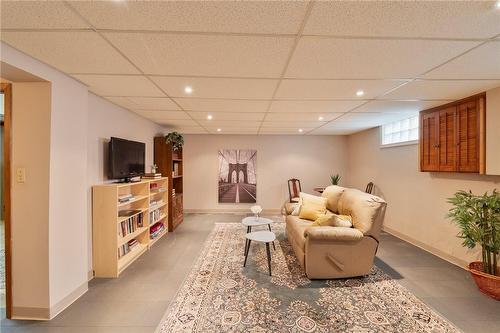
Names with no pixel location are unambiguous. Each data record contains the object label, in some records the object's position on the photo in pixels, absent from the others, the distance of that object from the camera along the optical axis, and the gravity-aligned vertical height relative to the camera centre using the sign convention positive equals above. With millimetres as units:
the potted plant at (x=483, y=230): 2369 -731
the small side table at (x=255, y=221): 3598 -965
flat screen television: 3051 +66
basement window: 4090 +626
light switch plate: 2047 -114
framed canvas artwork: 6617 -383
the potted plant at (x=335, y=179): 6262 -440
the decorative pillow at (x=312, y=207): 3820 -779
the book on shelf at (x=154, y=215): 3976 -976
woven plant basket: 2330 -1281
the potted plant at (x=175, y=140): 4691 +498
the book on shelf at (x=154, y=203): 4001 -757
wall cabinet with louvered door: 2787 +386
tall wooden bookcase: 4758 -22
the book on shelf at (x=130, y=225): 3145 -944
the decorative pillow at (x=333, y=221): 2867 -759
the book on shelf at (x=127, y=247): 3085 -1250
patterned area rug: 1950 -1423
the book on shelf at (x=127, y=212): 3229 -742
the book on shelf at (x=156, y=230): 3995 -1258
